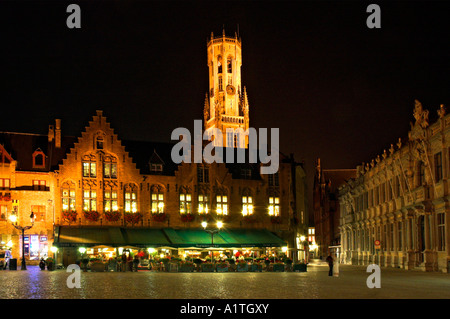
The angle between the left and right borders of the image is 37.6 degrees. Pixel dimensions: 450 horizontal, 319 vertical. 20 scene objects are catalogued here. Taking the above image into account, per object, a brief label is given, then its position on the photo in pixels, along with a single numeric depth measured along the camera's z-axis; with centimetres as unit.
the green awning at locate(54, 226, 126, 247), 5394
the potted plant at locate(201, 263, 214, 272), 4609
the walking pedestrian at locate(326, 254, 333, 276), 3858
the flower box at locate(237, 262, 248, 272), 4700
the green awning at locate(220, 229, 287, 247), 5931
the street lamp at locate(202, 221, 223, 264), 5331
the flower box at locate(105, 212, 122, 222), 5856
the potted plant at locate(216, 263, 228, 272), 4631
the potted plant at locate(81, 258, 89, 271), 4617
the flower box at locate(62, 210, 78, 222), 5691
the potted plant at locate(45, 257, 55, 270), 4628
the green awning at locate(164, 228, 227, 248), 5700
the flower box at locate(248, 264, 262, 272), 4688
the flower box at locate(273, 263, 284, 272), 4665
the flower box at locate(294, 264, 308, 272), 4611
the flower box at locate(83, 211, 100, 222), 5772
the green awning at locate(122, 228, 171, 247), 5619
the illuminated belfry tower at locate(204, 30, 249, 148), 12925
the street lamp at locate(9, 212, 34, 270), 4566
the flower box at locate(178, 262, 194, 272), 4566
